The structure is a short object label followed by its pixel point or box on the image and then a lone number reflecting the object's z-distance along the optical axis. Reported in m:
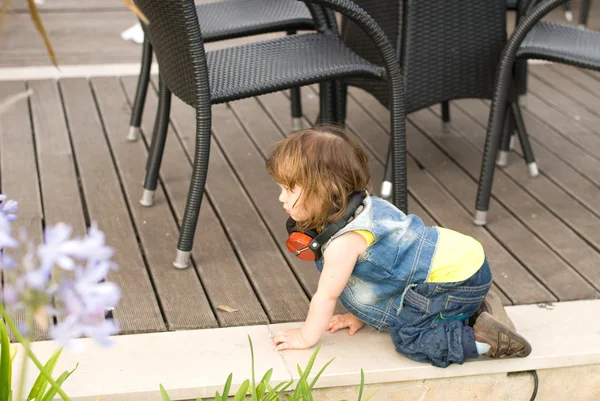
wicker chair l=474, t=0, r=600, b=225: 4.63
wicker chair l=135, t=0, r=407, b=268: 4.36
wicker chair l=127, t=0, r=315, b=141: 4.92
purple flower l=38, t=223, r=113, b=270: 2.29
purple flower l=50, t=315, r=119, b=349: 2.34
